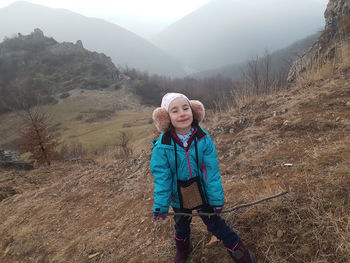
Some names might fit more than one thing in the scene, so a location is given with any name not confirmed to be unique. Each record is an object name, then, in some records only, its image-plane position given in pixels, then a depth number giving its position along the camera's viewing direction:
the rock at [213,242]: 1.83
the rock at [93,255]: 2.35
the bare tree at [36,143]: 11.00
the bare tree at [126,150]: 9.77
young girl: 1.61
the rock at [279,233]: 1.58
